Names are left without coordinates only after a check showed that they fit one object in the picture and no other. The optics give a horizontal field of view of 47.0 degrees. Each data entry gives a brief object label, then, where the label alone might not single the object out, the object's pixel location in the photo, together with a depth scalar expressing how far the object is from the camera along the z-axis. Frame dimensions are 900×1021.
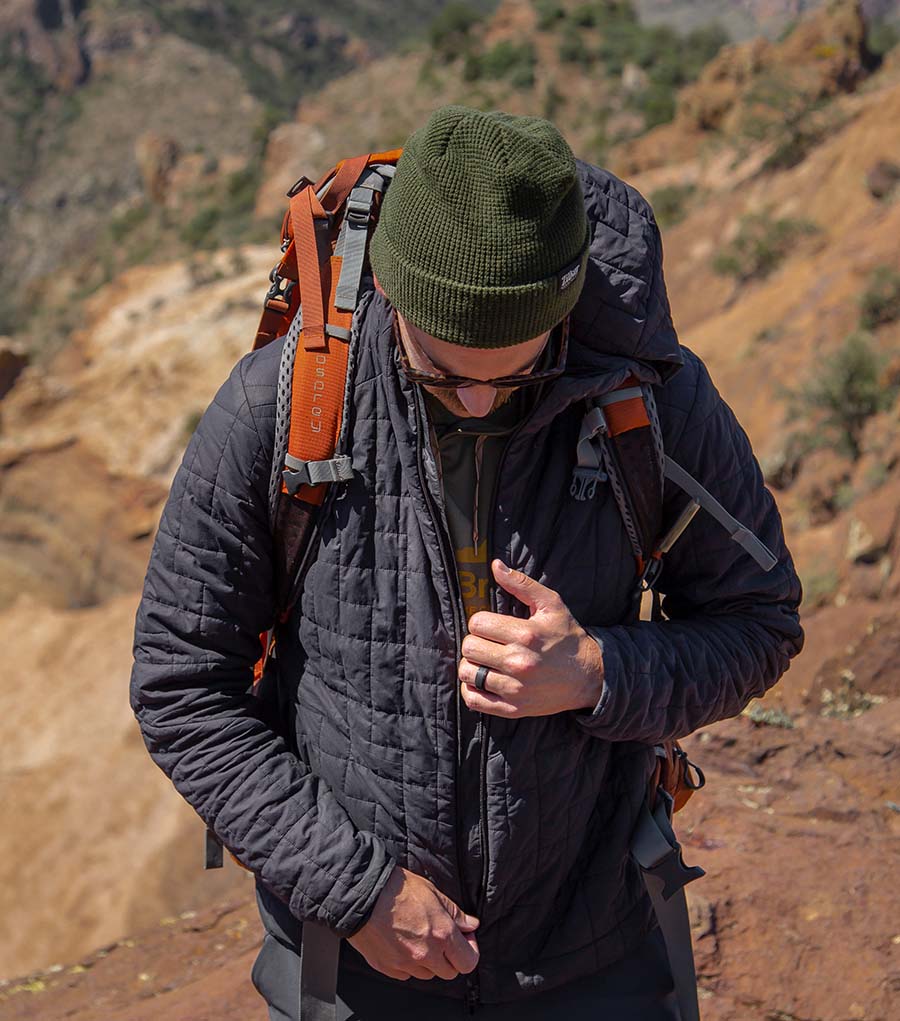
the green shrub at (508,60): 29.00
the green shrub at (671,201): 16.78
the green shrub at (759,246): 12.29
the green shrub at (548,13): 31.02
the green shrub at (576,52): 29.14
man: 1.33
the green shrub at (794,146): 14.79
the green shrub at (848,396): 7.66
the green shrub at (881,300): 8.62
